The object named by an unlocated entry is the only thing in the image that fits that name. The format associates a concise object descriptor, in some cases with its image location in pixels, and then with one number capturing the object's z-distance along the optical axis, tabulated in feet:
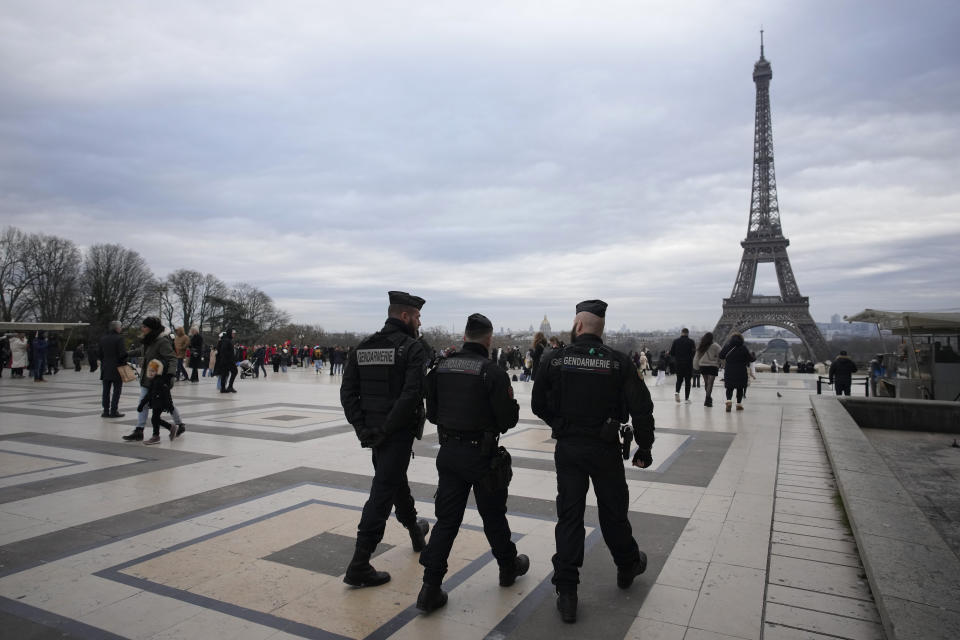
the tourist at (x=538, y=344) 45.85
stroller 67.16
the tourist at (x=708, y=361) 40.14
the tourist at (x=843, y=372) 47.62
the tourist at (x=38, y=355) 60.44
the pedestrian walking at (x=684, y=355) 42.16
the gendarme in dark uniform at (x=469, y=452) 10.94
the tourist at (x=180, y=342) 45.07
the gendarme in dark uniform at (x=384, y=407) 11.86
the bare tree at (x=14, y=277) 151.64
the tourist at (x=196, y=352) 56.34
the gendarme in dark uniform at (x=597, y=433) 11.11
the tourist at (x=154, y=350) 27.02
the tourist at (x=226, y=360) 50.03
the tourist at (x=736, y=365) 40.11
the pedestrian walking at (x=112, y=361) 31.76
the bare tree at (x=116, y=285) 154.61
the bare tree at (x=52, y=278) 154.92
